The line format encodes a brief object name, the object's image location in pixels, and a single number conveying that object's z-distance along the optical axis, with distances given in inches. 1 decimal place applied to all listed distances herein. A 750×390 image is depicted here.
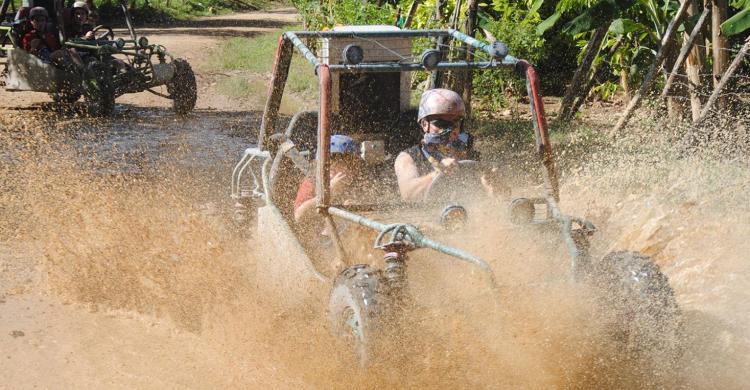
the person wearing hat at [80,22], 1099.9
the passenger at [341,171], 391.2
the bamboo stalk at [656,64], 706.8
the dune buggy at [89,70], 1008.2
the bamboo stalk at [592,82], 836.0
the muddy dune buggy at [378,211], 310.7
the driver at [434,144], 379.6
